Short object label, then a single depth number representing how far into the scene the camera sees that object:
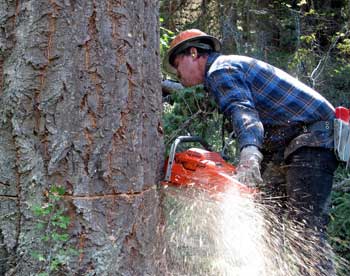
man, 3.16
